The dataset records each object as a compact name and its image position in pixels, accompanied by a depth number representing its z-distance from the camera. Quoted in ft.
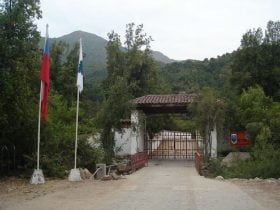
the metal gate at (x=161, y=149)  75.98
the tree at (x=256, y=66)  85.02
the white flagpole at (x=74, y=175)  36.36
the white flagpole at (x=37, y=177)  34.01
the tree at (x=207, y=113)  54.88
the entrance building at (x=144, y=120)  63.82
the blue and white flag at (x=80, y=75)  38.47
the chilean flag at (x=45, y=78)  34.76
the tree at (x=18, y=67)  31.59
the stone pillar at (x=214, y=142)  61.24
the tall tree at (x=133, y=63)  97.88
